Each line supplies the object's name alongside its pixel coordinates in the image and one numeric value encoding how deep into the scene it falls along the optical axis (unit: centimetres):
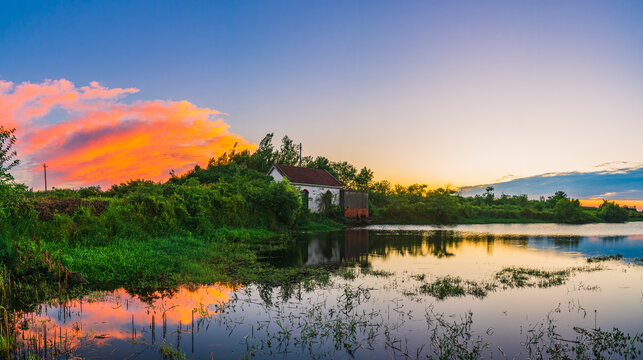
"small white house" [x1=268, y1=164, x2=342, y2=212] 3391
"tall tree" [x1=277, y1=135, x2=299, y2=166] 5472
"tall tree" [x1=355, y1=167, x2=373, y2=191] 5741
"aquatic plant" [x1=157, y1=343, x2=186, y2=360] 487
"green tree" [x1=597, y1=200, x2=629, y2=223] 5438
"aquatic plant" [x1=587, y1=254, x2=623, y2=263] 1445
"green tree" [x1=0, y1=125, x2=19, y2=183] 877
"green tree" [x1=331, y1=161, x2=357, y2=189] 5706
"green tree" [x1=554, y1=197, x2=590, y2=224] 4854
